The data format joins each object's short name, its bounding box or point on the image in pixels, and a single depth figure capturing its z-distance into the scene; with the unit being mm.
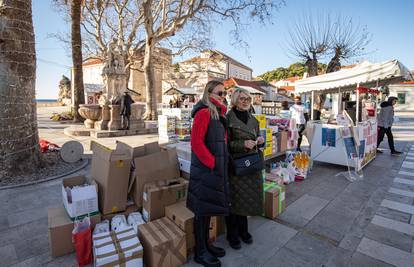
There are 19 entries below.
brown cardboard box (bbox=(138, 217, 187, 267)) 2059
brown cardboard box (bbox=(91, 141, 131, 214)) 2678
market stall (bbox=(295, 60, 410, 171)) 5152
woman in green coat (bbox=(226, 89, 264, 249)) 2467
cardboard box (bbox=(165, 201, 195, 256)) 2326
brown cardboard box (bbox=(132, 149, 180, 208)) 2793
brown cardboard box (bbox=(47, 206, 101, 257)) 2303
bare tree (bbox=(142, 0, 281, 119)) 13016
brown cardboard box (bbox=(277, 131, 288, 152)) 4930
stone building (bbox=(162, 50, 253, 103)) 31144
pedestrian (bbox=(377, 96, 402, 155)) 6922
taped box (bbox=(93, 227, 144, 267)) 1895
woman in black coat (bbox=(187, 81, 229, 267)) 2113
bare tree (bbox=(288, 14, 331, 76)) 13820
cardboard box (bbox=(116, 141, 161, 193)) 2879
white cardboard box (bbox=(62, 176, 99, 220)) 2486
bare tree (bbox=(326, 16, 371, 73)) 13828
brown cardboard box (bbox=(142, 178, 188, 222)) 2590
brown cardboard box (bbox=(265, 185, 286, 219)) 3115
